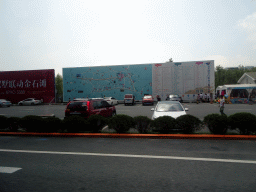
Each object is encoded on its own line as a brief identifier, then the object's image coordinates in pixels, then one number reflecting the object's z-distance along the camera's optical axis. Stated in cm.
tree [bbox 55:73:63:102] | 8688
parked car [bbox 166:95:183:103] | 2923
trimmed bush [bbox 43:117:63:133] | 843
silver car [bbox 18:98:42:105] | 3738
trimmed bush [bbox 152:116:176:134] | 776
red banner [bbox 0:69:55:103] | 4144
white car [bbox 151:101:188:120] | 934
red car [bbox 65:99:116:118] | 1005
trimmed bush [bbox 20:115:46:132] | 849
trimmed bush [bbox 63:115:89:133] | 821
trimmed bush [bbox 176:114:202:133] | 765
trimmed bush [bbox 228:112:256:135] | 719
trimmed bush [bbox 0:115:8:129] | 896
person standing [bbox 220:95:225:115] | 1348
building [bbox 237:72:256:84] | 4534
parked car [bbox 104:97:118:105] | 3063
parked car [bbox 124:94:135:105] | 3064
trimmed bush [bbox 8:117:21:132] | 895
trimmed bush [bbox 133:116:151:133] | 800
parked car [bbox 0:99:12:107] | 3233
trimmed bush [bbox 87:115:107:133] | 820
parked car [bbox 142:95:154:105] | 2983
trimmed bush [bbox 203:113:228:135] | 732
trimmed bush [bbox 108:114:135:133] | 795
